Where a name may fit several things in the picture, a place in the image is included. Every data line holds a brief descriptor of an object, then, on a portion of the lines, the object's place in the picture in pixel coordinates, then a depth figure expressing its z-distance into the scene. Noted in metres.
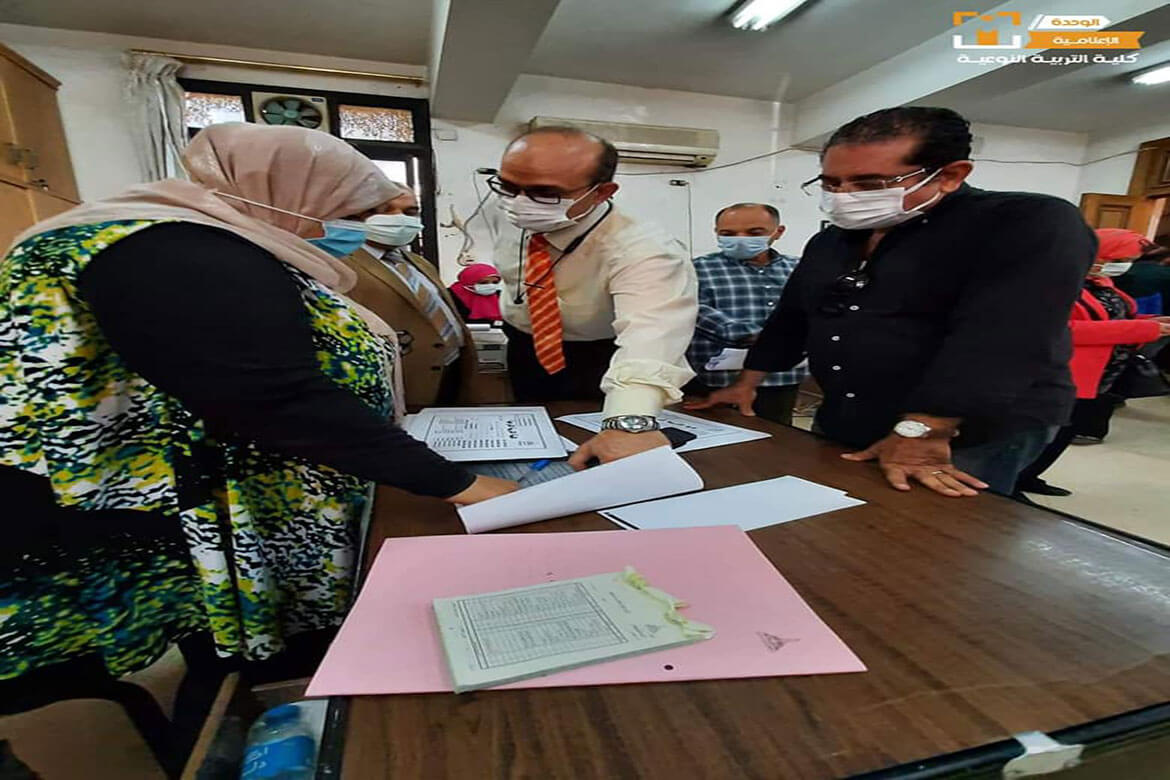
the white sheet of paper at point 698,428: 1.08
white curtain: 3.41
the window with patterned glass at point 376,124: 3.99
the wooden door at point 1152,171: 5.26
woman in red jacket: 2.50
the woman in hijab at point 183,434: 0.60
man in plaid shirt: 2.41
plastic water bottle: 0.60
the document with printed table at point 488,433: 0.98
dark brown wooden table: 0.35
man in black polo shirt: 0.90
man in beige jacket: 1.65
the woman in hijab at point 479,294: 3.65
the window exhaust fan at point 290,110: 3.75
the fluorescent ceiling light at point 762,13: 3.02
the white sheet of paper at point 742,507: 0.71
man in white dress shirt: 1.09
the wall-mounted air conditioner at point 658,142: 4.33
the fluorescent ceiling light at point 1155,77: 4.03
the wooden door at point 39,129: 3.00
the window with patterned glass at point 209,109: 3.62
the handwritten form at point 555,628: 0.42
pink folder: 0.42
